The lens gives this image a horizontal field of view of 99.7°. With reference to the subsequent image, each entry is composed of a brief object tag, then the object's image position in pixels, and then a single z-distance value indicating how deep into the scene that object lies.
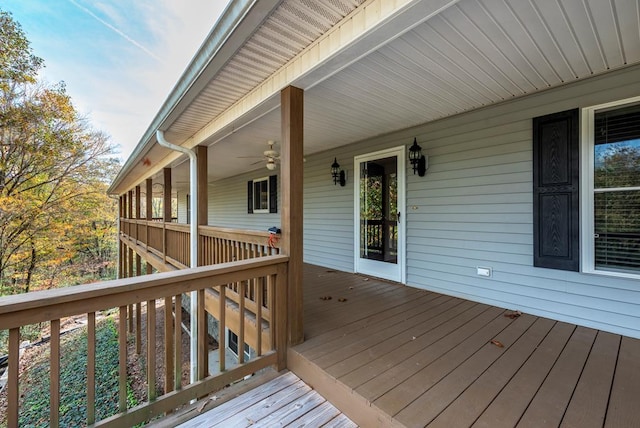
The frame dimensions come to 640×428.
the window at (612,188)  2.49
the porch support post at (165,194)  5.92
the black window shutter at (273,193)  7.14
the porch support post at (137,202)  8.87
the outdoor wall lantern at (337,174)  5.19
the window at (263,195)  7.22
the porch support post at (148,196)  7.35
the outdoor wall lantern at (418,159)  3.92
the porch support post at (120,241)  11.85
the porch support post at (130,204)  10.66
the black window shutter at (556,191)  2.74
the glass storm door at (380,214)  4.27
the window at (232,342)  6.60
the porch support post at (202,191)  4.26
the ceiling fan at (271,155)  4.49
